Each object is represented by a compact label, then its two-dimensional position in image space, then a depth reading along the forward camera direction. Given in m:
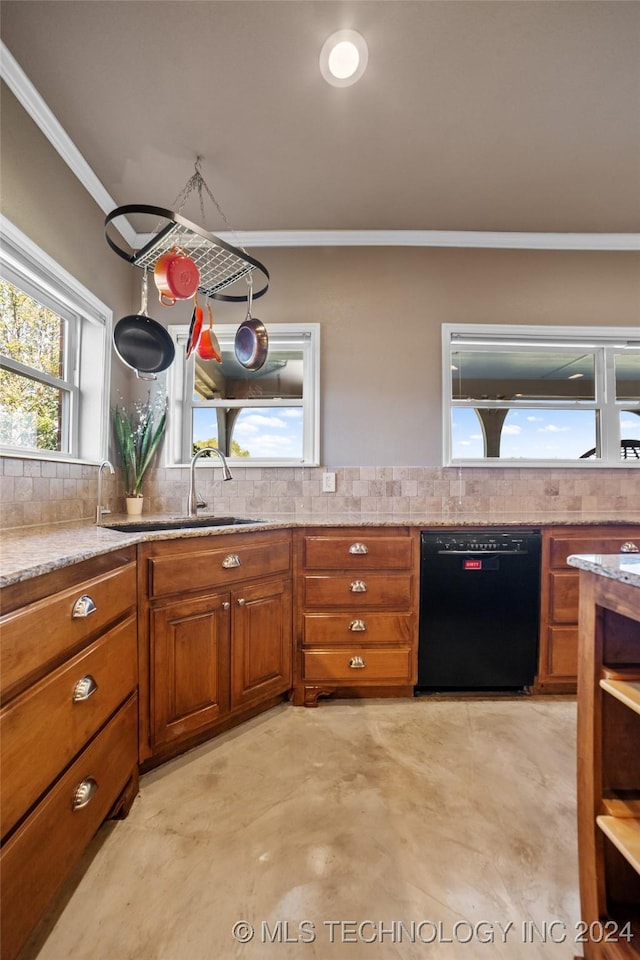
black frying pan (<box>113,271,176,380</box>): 1.88
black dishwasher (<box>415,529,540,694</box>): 1.96
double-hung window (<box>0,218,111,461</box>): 1.63
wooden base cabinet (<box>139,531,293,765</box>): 1.42
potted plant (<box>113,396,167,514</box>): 2.30
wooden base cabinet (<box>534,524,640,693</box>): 2.01
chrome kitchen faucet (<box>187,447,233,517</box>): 2.17
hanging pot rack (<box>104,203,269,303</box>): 1.53
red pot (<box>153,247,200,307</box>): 1.62
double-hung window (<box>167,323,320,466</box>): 2.55
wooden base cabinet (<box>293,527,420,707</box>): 1.94
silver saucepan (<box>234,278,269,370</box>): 1.99
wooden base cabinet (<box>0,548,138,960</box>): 0.76
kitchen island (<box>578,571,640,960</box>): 0.84
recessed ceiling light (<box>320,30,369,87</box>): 1.39
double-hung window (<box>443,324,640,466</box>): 2.59
